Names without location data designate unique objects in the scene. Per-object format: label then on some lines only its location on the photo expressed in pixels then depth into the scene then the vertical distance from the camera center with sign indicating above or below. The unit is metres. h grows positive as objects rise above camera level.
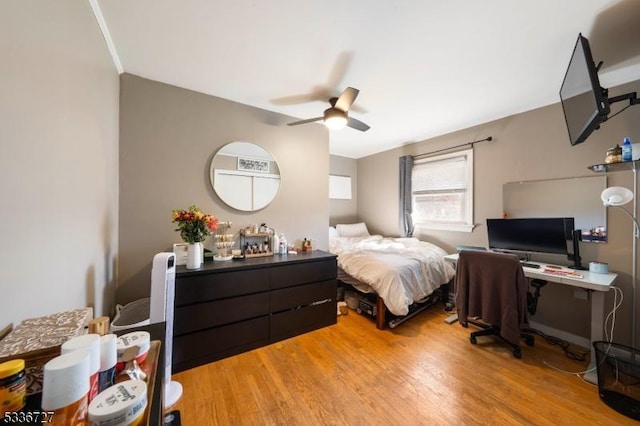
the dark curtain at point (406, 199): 3.84 +0.22
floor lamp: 1.79 +0.06
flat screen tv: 1.31 +0.75
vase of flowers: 1.89 -0.17
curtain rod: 2.96 +0.96
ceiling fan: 2.00 +0.97
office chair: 1.95 -0.76
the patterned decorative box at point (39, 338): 0.56 -0.38
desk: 1.74 -0.65
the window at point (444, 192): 3.21 +0.32
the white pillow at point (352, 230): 4.27 -0.35
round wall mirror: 2.40 +0.41
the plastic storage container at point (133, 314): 1.75 -0.83
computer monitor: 2.24 -0.24
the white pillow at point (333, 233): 4.13 -0.39
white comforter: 2.35 -0.66
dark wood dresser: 1.81 -0.85
